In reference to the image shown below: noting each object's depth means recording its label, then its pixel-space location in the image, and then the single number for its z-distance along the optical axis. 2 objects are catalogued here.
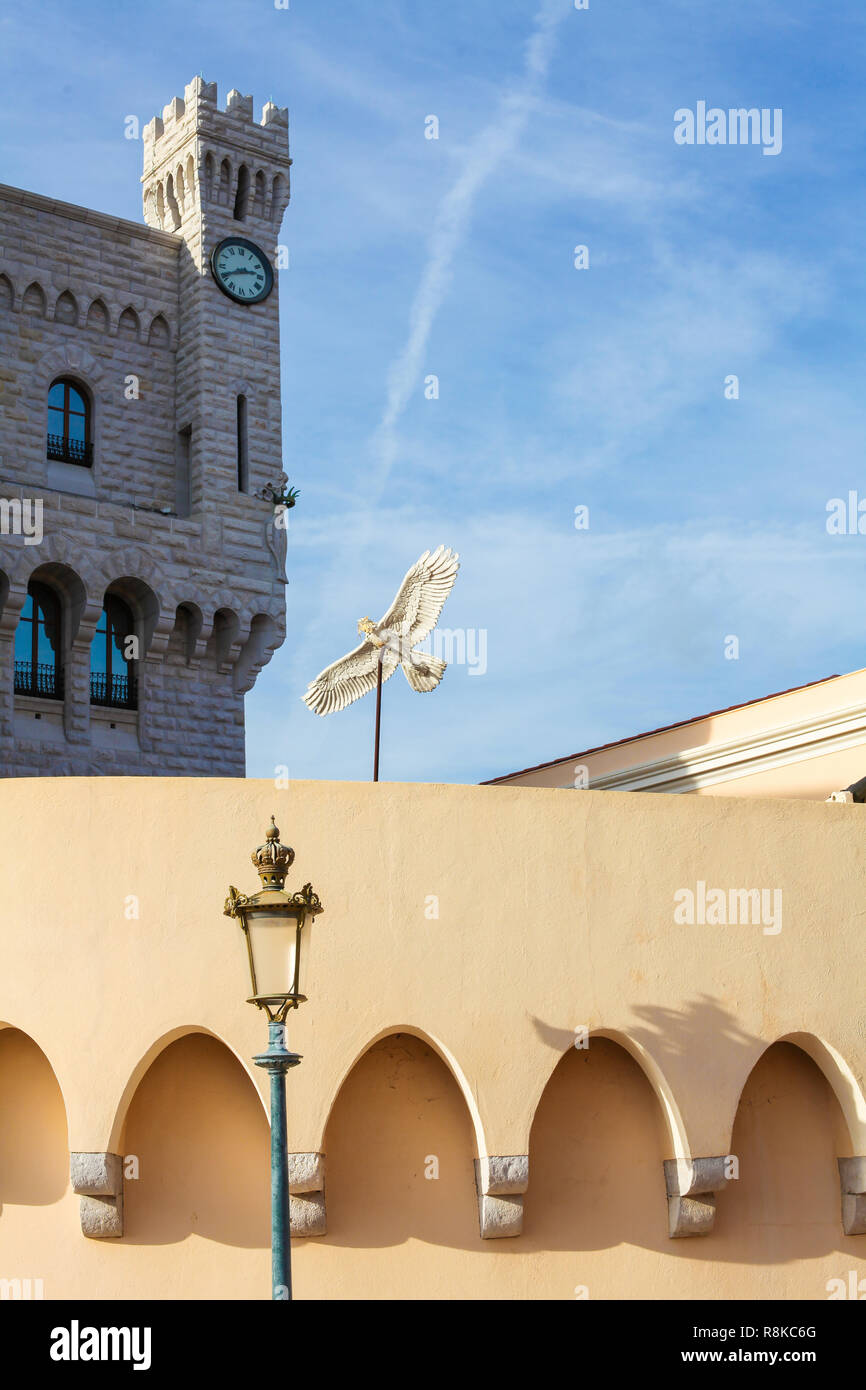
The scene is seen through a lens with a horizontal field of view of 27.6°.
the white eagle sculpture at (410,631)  15.92
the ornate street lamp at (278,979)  8.82
